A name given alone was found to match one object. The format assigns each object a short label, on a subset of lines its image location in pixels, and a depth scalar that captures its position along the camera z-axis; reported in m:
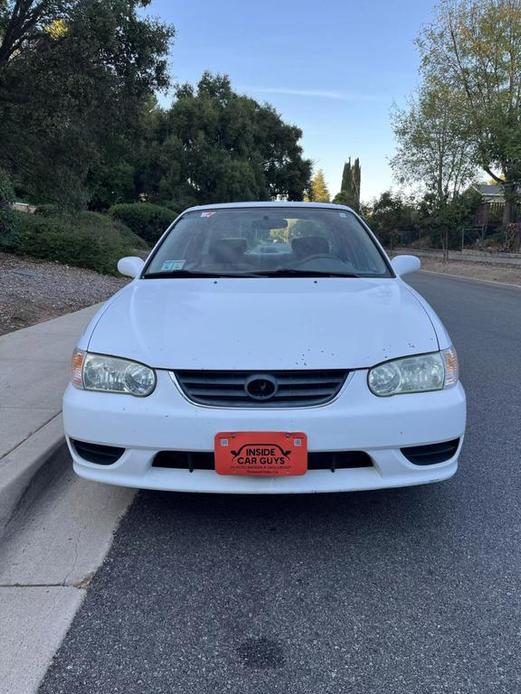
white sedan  2.46
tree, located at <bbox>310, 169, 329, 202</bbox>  102.47
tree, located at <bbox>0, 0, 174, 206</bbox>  12.33
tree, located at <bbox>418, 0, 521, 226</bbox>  23.73
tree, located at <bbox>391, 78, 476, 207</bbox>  26.02
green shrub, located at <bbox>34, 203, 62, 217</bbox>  16.99
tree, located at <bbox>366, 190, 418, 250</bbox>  36.59
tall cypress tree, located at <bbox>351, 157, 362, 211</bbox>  63.72
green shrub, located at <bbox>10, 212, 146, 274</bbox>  12.71
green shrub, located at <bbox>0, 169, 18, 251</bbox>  11.79
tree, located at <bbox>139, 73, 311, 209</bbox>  30.28
